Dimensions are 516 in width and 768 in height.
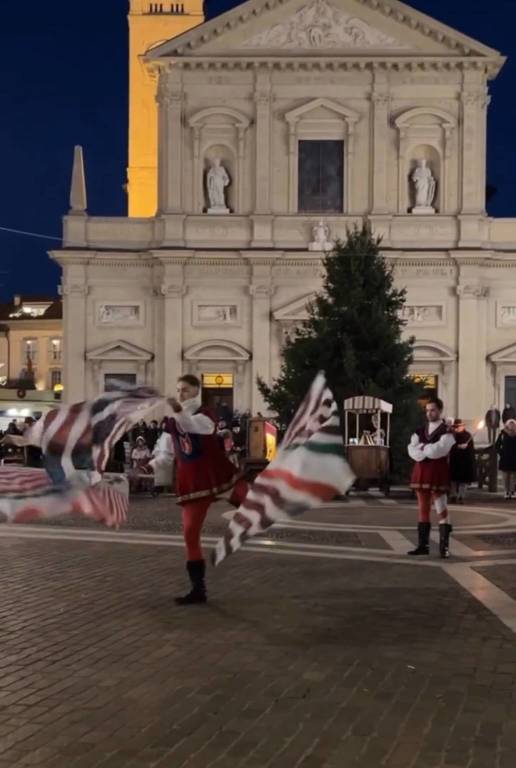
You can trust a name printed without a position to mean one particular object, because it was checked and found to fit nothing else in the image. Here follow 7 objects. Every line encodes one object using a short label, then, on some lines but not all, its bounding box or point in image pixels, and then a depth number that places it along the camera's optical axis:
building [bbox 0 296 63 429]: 77.12
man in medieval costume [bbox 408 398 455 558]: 12.45
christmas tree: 27.38
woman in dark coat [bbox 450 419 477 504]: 20.72
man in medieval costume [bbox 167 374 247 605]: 9.48
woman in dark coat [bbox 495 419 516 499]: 22.92
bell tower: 51.62
